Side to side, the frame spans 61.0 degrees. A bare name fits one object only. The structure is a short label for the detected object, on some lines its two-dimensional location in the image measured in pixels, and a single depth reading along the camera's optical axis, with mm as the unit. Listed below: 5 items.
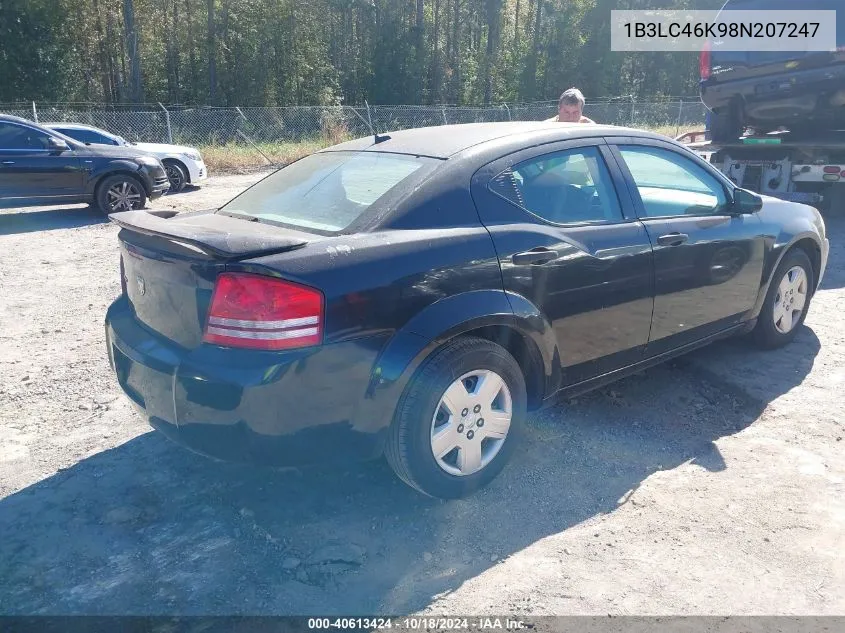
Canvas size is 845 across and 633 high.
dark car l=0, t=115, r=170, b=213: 10570
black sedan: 2736
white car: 13922
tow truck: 8789
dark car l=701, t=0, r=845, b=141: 8484
